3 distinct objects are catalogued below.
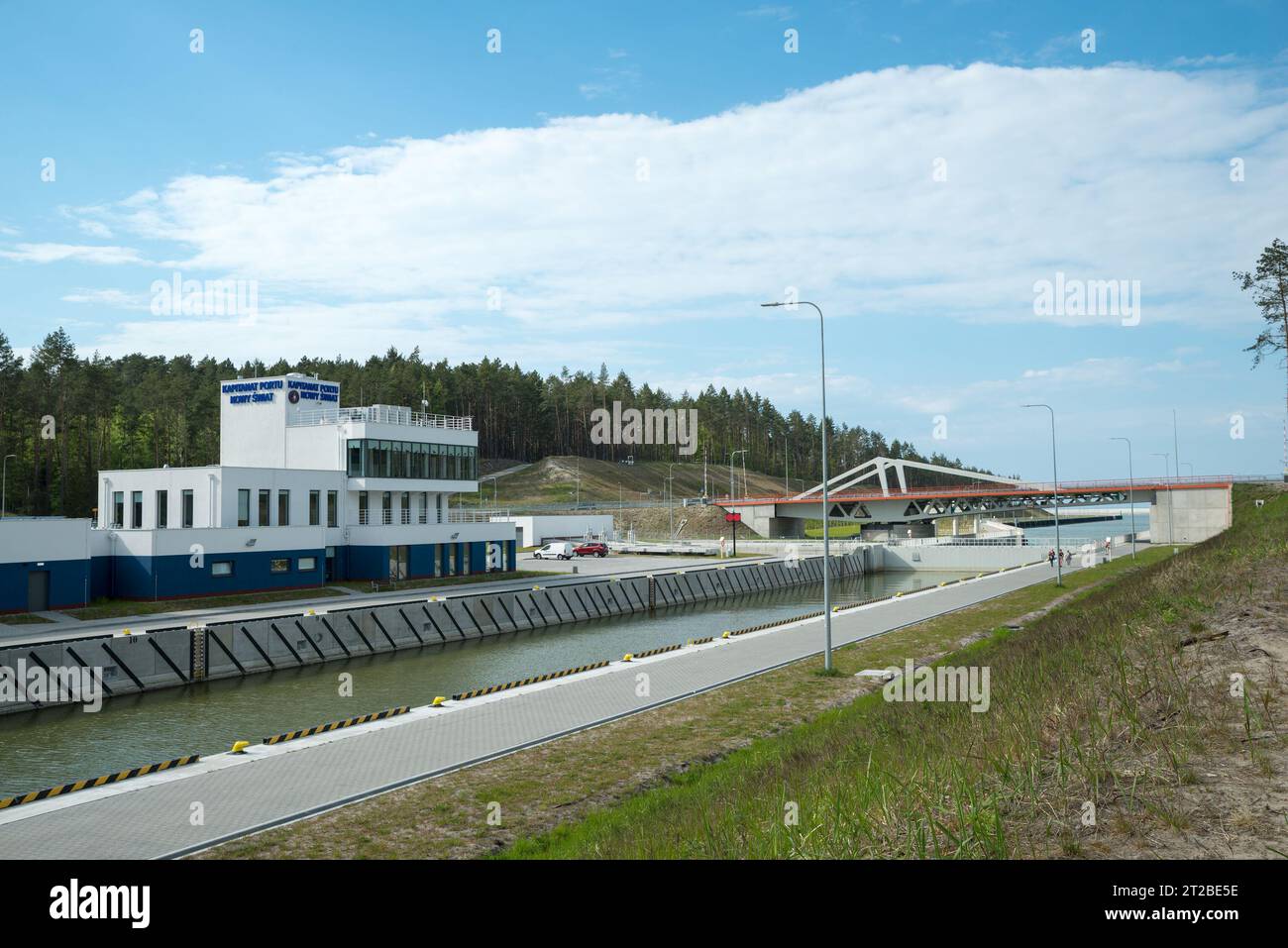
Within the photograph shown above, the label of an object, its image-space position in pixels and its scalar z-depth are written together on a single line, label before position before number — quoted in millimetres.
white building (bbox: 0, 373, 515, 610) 40281
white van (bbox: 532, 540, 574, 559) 77750
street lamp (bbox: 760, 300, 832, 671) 24750
